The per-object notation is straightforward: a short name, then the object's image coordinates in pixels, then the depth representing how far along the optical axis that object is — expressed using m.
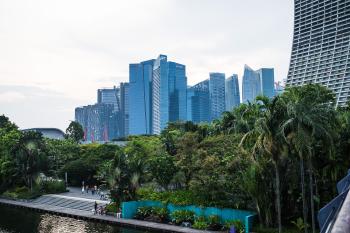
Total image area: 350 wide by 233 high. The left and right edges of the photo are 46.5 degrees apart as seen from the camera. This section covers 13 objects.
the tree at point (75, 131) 134.12
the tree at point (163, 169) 47.53
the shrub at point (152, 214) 43.00
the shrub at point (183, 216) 40.84
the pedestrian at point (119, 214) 46.06
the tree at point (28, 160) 67.62
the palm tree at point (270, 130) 29.34
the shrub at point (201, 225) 38.62
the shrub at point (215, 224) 38.22
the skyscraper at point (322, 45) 139.50
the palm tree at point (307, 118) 27.97
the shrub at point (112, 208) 48.08
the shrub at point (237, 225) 35.97
